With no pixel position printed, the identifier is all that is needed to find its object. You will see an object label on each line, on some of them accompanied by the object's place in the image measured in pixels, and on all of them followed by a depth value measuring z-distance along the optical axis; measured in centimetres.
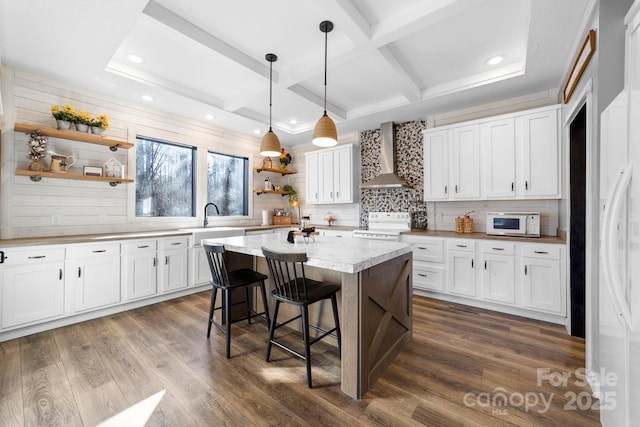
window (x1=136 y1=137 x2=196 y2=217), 405
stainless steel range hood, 447
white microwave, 326
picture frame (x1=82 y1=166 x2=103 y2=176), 331
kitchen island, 180
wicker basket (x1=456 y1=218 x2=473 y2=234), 387
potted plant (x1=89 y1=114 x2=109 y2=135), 331
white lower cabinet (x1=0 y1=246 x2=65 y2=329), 255
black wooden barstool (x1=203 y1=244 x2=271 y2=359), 231
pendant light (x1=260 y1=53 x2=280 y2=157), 277
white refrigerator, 111
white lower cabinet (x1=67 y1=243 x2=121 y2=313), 293
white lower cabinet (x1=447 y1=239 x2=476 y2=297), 344
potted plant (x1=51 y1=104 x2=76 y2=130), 304
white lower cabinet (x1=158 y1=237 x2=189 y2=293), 363
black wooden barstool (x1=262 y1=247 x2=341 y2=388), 189
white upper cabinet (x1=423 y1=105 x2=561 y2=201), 321
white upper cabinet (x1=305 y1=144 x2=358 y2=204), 506
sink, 392
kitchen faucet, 458
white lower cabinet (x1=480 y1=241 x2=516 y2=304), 317
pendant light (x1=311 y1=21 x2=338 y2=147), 240
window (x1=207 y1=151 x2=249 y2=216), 496
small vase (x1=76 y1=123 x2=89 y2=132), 319
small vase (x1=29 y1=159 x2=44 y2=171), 293
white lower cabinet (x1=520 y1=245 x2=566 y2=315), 290
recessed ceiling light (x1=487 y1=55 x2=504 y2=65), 300
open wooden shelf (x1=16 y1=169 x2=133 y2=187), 288
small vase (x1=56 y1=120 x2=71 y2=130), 307
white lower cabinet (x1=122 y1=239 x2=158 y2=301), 330
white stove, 413
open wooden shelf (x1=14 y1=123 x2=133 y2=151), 288
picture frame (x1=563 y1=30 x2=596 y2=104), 190
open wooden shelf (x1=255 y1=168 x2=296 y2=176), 547
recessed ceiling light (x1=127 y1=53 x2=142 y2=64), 293
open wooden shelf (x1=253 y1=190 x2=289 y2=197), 550
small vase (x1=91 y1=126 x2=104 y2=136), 332
